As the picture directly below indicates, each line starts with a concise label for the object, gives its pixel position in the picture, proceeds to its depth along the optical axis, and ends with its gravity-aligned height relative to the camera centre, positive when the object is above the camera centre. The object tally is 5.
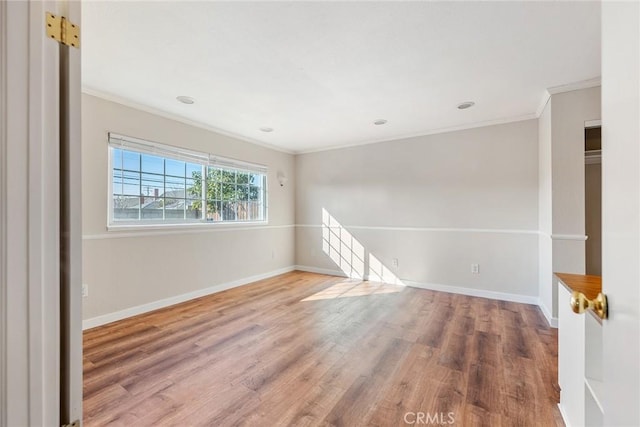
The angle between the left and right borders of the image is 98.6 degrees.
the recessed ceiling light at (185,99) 2.86 +1.21
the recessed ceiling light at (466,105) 3.03 +1.21
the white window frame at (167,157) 2.89 +0.71
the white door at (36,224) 0.59 -0.02
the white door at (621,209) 0.51 +0.01
